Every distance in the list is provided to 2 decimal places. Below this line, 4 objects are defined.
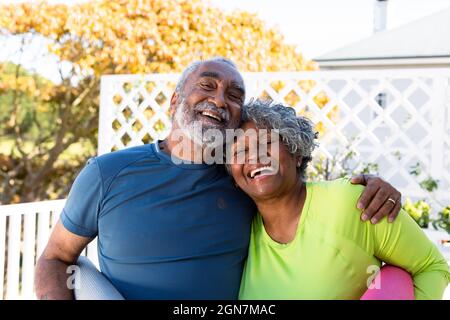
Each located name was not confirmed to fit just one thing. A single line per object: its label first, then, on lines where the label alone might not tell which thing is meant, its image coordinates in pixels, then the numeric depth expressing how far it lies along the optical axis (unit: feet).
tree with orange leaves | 25.43
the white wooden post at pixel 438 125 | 15.96
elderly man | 6.15
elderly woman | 5.83
